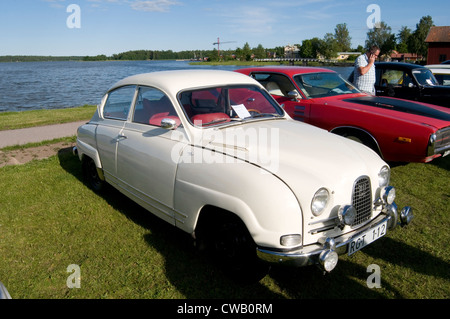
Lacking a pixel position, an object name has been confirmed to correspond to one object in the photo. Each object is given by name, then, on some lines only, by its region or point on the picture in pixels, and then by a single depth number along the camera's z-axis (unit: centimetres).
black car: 788
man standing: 754
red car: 496
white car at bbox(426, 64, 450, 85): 1020
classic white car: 260
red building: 4675
